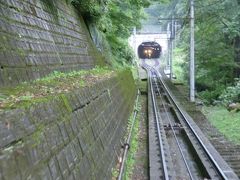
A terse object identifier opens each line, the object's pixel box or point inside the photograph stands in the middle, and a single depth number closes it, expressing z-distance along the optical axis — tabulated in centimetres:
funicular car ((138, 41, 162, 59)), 6250
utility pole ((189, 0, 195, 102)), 2442
